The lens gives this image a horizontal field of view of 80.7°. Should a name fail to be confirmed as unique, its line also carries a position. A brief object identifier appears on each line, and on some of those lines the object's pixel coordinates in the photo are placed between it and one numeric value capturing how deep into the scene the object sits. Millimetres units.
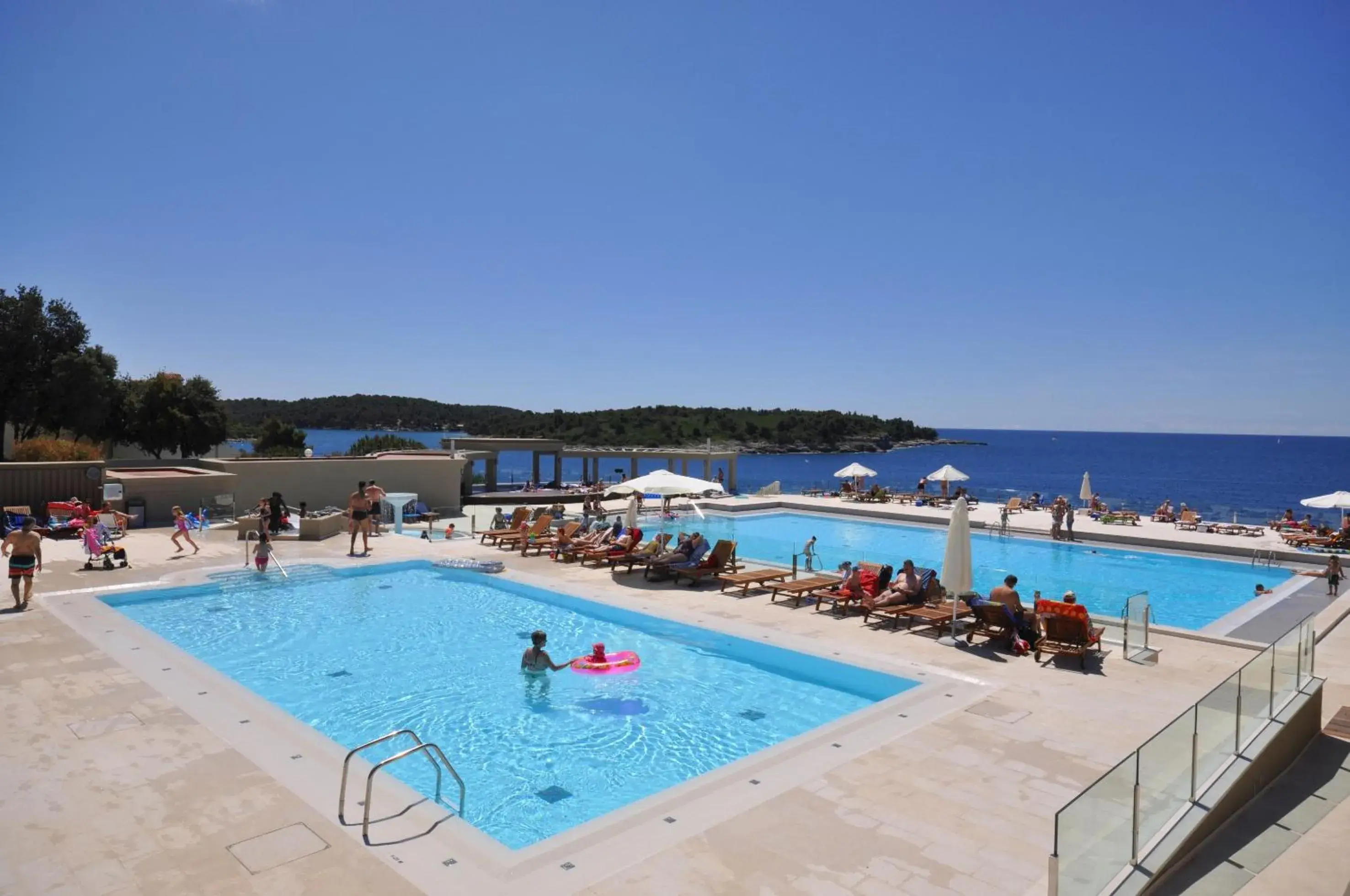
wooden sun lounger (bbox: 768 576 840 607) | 12727
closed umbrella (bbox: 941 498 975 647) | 10320
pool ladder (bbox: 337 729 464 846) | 5078
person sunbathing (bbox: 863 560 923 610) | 11500
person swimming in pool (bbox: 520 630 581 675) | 9523
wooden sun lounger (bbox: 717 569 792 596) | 13539
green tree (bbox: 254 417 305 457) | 54594
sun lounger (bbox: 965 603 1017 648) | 9953
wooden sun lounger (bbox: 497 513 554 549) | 17750
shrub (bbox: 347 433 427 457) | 56094
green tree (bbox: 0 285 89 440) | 29250
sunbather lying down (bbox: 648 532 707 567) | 14633
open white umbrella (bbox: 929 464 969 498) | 28047
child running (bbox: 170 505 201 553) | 15719
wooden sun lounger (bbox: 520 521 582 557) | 17141
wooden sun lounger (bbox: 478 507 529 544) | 18484
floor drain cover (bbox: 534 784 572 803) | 6617
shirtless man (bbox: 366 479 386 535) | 19703
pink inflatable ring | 9797
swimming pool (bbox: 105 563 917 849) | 7094
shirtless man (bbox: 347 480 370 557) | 16609
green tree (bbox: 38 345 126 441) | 29703
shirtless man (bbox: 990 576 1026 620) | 10125
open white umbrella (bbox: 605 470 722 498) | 15570
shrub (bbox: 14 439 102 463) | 22156
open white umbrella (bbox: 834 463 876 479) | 31062
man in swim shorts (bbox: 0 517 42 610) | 10859
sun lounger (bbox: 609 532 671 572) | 15445
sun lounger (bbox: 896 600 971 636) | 10766
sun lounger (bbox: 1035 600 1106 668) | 9266
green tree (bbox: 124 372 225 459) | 35594
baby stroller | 14055
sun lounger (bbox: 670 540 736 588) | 14492
